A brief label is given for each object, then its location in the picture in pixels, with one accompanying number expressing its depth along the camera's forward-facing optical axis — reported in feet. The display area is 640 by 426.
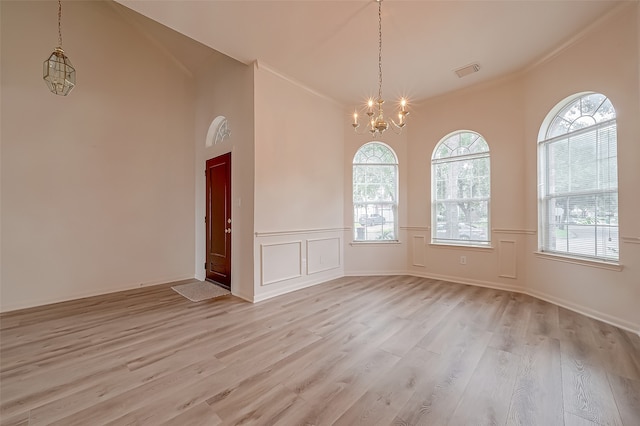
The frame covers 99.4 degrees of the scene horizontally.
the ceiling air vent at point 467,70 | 12.56
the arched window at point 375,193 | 17.12
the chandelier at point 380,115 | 8.57
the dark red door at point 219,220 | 13.80
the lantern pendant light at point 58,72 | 7.68
